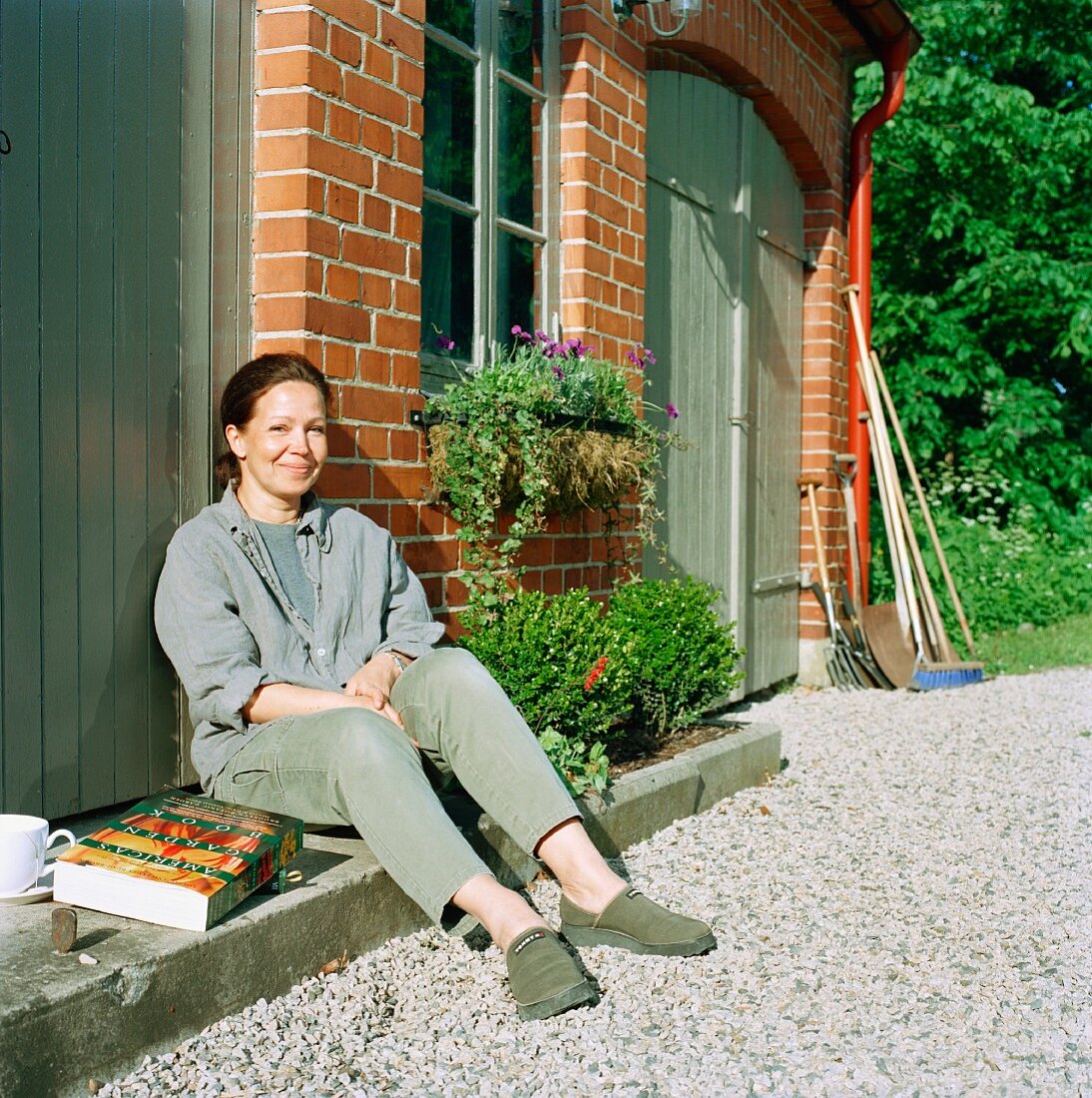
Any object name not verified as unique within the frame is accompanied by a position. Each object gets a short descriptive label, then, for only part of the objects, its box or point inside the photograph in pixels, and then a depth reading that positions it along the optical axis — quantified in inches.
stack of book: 85.5
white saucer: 86.6
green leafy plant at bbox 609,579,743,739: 164.2
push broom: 261.1
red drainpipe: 281.0
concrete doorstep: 73.6
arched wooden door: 210.8
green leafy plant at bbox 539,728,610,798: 133.9
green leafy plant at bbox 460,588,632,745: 134.7
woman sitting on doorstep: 97.0
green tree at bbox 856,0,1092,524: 398.6
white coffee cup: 85.6
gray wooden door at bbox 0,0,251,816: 103.0
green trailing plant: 142.6
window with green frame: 151.5
